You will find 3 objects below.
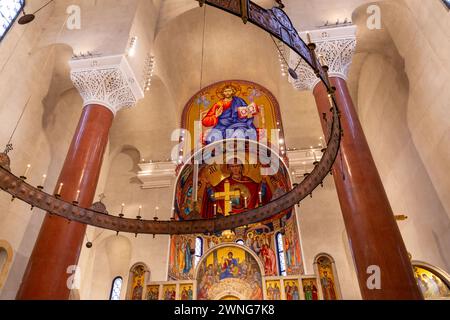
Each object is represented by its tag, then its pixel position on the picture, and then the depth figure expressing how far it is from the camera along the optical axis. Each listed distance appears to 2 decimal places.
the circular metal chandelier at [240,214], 3.34
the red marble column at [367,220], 4.47
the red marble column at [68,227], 5.25
